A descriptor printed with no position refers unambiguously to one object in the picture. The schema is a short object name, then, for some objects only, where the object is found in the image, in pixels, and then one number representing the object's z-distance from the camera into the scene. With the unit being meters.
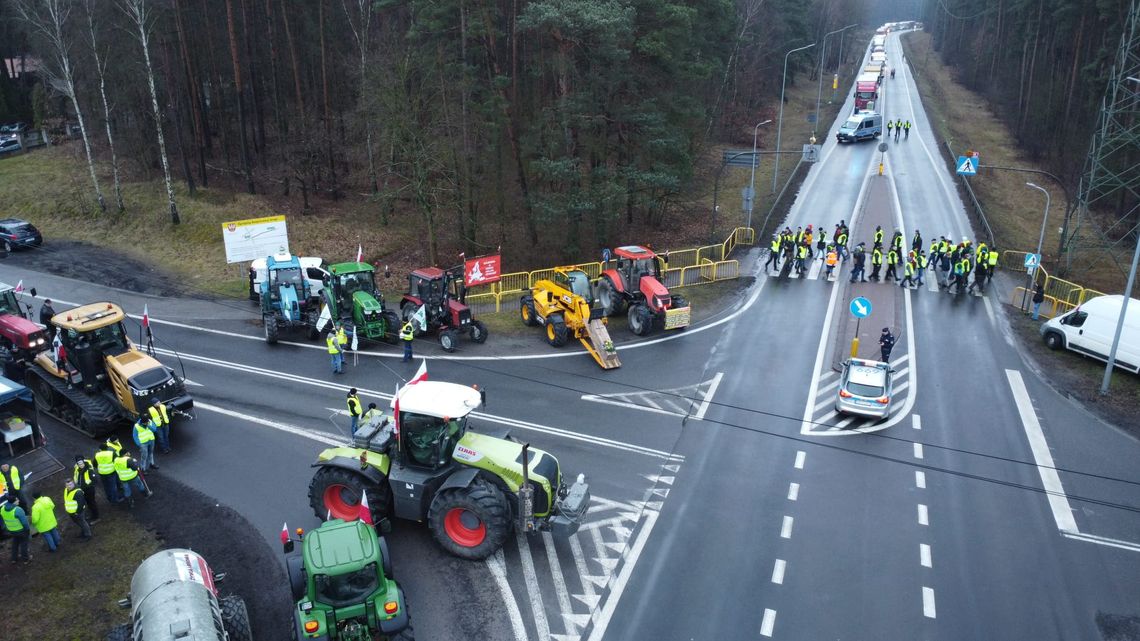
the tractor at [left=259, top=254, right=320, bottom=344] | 22.73
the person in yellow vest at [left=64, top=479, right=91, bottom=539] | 12.45
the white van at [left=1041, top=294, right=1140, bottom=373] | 20.44
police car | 17.75
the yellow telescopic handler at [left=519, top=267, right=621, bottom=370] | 21.11
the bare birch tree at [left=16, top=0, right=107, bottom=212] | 31.84
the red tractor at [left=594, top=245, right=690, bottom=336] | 23.27
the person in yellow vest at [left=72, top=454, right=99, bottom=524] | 13.04
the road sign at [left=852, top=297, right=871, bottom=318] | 20.55
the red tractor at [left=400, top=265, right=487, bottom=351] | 22.06
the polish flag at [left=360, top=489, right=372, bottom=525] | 10.74
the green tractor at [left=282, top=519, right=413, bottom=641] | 9.37
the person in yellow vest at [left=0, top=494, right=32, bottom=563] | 11.81
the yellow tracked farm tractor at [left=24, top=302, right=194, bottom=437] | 15.93
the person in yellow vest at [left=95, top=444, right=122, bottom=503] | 13.55
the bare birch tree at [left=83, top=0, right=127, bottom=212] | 32.50
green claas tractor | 11.84
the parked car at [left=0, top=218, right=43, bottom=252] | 31.69
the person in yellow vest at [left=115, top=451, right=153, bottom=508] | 13.59
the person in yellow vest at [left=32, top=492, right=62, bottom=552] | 12.20
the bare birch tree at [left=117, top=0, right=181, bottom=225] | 30.55
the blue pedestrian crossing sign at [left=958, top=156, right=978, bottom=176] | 33.91
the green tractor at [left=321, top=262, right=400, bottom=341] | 21.95
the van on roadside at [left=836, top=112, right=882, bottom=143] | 53.59
